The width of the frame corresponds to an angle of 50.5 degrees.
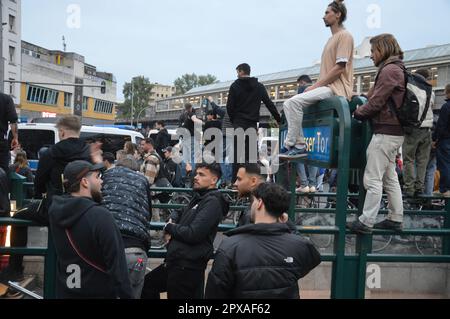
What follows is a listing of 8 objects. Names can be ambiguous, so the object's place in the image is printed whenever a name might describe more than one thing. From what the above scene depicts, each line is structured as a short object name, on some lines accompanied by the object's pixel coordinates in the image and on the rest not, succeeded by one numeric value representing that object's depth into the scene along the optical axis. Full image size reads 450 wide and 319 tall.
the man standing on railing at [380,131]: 4.01
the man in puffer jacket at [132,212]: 3.83
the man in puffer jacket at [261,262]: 2.93
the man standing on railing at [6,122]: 5.87
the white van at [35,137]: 13.87
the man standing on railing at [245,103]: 6.72
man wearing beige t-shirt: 4.55
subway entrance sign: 4.23
